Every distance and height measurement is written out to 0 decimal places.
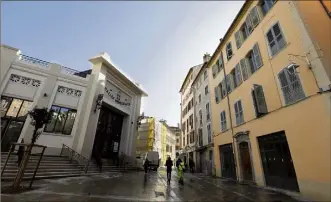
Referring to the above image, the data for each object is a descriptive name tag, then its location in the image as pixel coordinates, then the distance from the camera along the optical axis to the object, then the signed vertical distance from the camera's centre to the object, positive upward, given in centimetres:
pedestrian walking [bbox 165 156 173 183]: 1221 +24
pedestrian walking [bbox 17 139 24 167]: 1170 +51
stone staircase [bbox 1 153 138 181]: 1064 -24
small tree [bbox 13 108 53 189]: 742 +181
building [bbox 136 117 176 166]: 4931 +854
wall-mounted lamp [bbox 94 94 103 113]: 1973 +665
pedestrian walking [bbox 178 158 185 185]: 1164 +1
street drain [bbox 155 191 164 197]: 761 -100
